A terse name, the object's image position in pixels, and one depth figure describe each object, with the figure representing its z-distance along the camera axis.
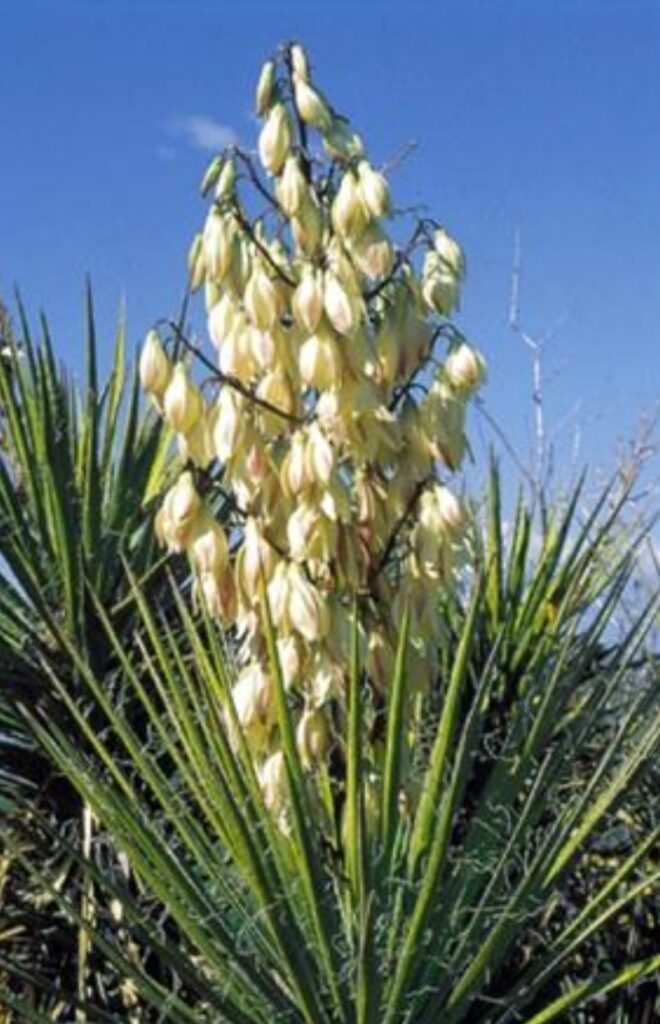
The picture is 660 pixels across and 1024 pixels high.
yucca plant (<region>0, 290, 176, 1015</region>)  3.10
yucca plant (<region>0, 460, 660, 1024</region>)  2.07
